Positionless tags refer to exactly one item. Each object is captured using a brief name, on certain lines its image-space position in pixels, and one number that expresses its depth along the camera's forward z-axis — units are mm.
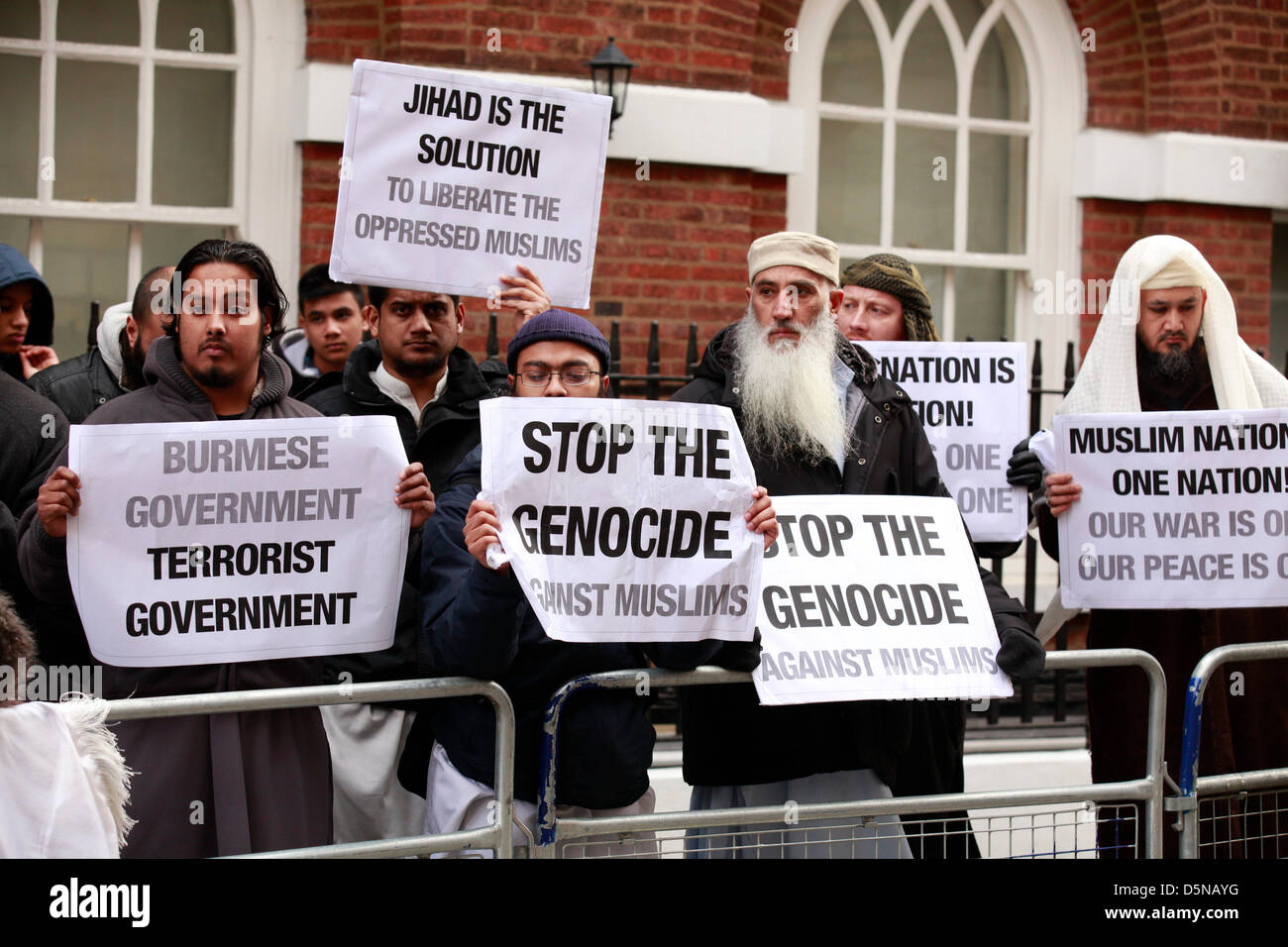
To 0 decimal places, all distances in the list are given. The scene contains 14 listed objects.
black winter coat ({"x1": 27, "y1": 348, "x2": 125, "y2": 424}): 4562
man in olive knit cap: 4914
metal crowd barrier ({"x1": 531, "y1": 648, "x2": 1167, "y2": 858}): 3311
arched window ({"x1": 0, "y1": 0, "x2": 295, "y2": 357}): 6988
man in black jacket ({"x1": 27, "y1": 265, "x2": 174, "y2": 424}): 4340
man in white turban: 4508
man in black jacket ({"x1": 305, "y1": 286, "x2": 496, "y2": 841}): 3936
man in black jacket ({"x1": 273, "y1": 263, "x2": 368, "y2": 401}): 5582
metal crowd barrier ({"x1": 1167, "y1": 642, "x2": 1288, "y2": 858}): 3922
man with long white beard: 3771
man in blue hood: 4531
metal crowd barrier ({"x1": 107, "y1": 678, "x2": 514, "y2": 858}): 2990
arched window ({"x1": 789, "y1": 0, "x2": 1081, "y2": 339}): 8383
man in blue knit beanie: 3396
